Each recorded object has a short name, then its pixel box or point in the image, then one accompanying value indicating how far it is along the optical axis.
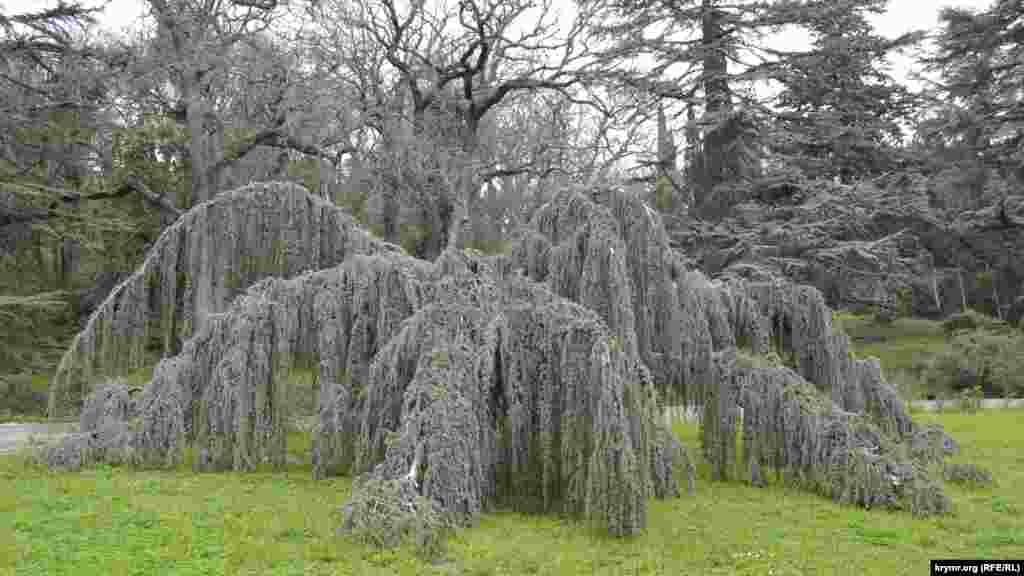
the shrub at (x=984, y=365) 14.97
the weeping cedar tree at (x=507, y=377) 4.71
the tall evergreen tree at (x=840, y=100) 16.86
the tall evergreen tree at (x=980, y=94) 17.97
